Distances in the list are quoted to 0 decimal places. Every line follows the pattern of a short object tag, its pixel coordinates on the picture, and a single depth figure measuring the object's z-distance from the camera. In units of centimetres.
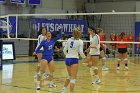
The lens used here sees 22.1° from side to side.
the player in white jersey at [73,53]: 943
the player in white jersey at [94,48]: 1259
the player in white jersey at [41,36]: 1219
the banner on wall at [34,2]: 2983
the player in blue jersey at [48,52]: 1086
